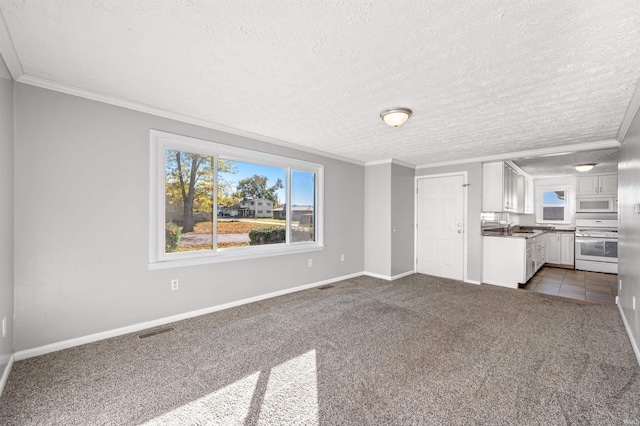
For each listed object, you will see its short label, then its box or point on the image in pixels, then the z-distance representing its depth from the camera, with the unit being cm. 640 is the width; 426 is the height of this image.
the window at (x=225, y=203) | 302
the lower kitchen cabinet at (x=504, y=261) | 462
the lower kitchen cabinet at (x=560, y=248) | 626
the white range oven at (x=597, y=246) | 560
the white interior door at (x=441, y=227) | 519
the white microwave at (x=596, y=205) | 603
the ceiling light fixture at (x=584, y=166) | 527
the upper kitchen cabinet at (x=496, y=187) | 486
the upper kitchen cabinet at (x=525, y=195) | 594
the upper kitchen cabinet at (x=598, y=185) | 604
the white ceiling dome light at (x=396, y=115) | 273
